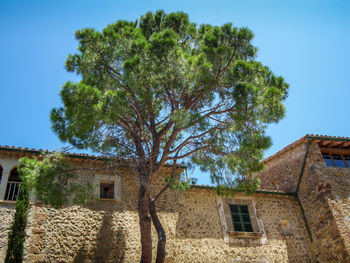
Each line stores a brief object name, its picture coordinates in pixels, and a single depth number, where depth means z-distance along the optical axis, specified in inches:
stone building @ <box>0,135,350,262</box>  371.2
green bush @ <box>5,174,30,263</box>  326.4
